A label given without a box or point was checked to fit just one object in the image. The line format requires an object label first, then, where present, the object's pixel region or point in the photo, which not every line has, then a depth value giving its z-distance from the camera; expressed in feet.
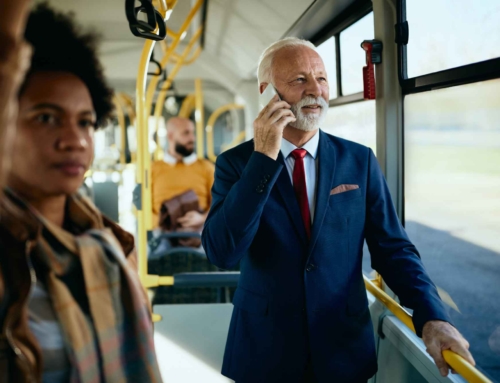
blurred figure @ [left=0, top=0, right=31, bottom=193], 1.44
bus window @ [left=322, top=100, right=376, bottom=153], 9.00
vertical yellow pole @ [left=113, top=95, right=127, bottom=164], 28.64
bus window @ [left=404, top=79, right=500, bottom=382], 5.72
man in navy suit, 4.95
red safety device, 7.38
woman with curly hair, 1.94
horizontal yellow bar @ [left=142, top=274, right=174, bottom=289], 9.79
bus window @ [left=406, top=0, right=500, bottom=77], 5.45
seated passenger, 16.05
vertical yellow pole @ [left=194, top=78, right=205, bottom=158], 18.22
